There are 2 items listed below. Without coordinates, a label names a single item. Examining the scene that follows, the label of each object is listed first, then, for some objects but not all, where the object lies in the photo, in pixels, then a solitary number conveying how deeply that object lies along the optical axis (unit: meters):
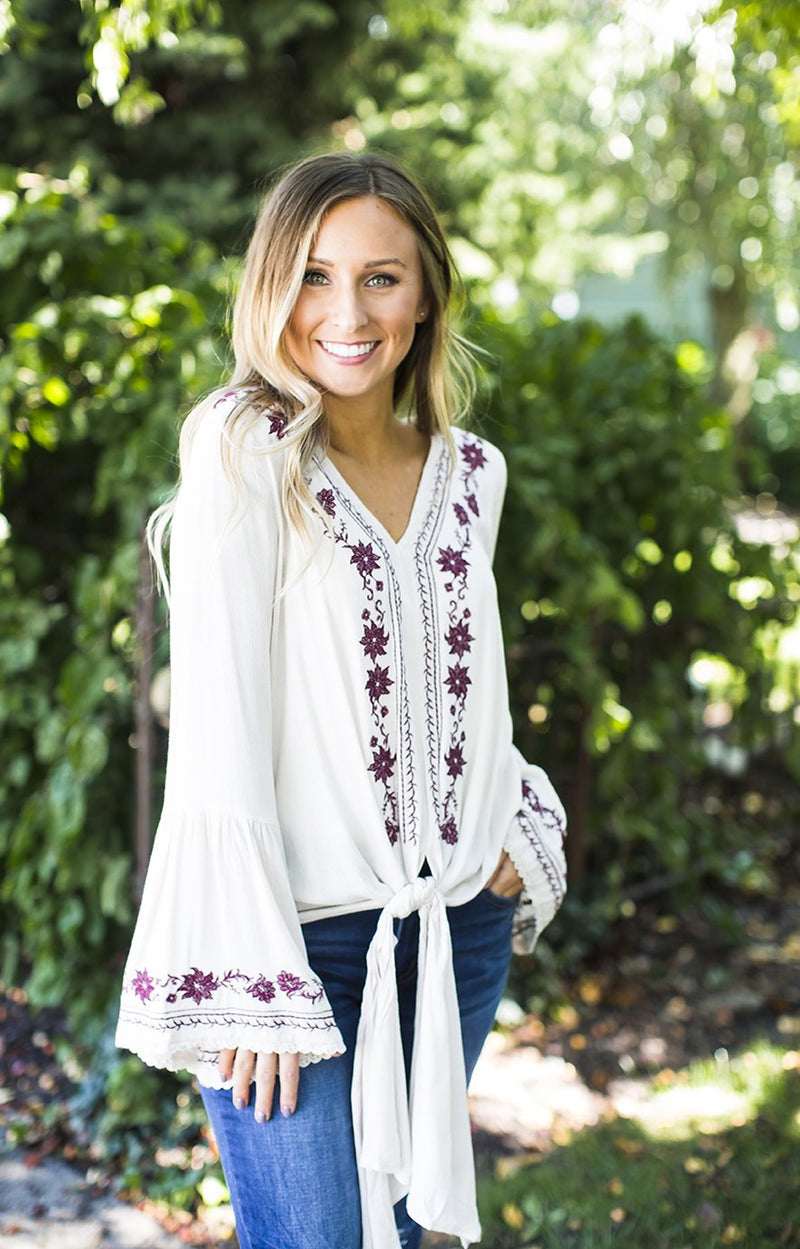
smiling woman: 1.53
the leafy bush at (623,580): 3.50
